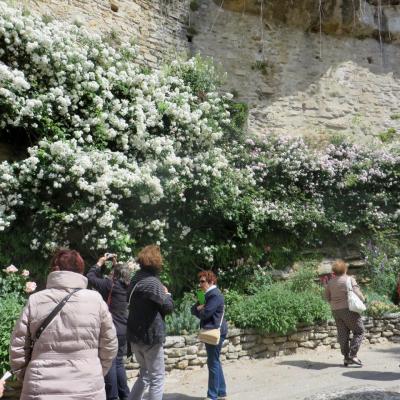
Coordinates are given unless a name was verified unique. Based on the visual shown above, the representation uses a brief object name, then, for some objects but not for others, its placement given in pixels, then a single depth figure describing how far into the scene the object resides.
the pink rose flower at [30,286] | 4.72
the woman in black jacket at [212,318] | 4.83
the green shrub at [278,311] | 7.05
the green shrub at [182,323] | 6.53
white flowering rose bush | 6.59
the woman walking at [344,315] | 6.45
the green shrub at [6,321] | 4.62
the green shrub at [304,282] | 8.59
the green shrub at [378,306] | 8.07
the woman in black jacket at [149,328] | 4.10
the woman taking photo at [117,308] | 4.51
